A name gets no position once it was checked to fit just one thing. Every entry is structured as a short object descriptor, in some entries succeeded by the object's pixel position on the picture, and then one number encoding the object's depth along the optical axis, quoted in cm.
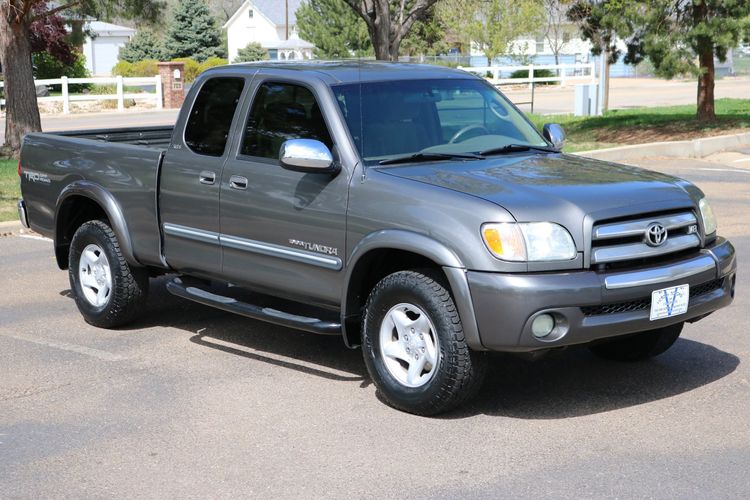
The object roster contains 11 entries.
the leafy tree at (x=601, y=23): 2147
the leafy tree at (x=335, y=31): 5531
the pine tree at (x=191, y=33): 6450
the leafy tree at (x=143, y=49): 6600
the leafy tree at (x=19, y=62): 1881
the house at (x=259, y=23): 9412
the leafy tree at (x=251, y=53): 6923
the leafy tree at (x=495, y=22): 5572
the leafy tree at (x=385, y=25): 2041
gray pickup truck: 561
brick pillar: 4054
